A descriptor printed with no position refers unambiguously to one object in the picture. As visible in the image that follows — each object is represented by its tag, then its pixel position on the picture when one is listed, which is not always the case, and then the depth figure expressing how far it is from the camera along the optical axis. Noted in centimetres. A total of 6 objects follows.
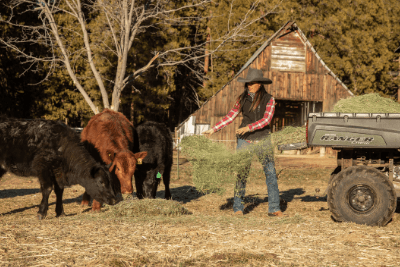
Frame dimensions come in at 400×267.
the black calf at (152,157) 868
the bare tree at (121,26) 1903
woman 710
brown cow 800
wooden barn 2550
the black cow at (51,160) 770
